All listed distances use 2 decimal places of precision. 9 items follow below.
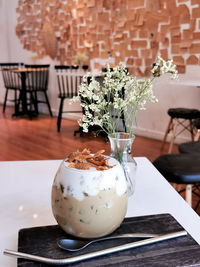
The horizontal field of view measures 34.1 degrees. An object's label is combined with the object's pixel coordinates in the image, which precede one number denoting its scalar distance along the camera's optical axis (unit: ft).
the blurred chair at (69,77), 15.25
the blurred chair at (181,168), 4.53
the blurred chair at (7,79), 19.11
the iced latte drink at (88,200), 2.07
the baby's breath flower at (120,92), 2.65
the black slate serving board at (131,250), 1.90
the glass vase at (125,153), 2.85
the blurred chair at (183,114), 10.08
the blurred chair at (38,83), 18.30
